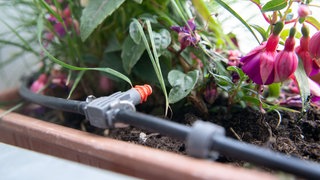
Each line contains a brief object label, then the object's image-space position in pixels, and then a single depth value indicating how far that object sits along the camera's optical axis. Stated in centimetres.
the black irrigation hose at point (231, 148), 28
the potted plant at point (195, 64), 44
